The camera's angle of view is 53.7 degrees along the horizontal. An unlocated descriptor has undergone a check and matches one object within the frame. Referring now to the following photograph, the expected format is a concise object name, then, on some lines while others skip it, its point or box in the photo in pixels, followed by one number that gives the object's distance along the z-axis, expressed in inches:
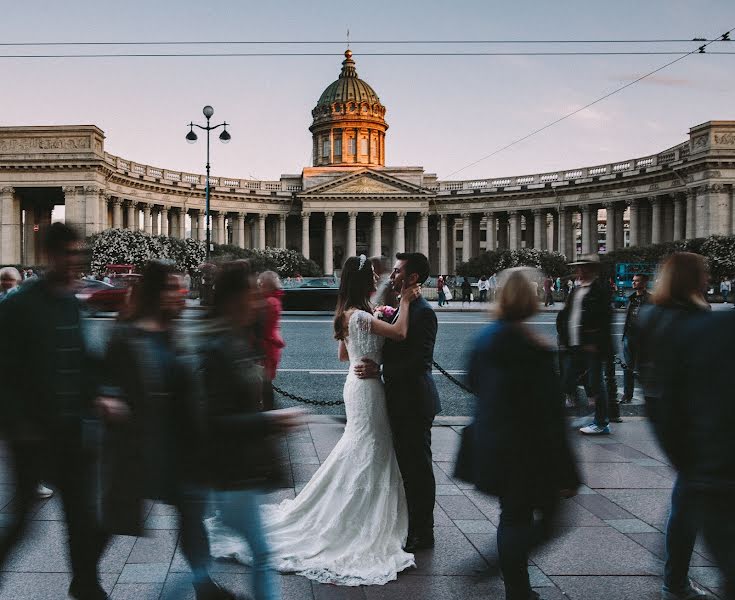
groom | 181.9
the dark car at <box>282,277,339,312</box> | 1152.2
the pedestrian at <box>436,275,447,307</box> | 1535.4
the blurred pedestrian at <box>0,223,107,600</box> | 138.5
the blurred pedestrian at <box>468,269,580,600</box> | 135.5
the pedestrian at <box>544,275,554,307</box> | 1449.3
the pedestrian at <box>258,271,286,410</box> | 278.4
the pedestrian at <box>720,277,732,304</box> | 1478.8
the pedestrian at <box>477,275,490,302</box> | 1724.4
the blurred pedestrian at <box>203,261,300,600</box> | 125.0
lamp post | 1132.5
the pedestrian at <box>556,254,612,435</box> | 309.8
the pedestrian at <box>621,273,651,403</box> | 389.1
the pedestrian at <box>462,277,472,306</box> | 1777.8
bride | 174.6
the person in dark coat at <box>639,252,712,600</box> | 98.9
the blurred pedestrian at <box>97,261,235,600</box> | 127.3
